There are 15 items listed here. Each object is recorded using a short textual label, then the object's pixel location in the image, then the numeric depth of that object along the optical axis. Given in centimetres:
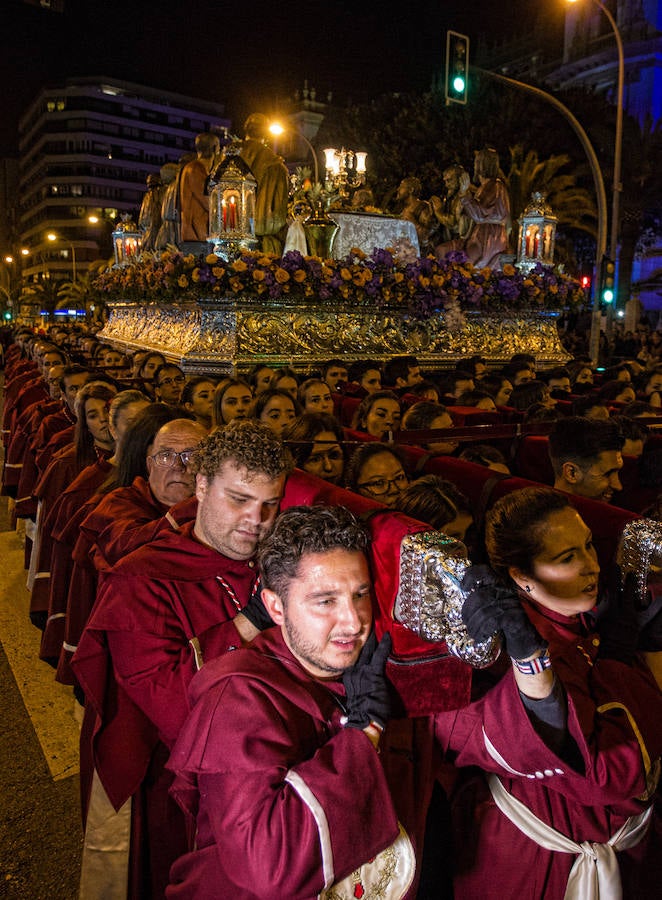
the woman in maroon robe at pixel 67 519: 392
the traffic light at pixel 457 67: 1195
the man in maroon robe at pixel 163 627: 224
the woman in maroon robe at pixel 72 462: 476
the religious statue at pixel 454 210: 1355
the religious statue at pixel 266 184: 1133
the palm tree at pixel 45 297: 6369
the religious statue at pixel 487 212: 1335
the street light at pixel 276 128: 1919
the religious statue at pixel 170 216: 1272
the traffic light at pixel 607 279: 1450
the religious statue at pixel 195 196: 1199
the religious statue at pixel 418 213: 1394
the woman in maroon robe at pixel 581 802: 184
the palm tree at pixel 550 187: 2538
